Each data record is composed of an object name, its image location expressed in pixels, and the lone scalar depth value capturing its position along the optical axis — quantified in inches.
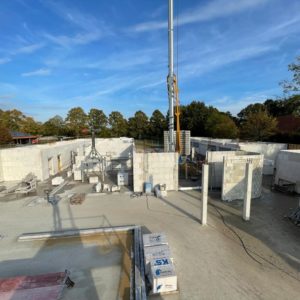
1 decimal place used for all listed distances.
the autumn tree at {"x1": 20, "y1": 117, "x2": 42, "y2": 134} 1853.2
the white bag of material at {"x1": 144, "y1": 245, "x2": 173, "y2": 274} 211.2
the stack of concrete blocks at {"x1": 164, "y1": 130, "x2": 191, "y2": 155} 646.5
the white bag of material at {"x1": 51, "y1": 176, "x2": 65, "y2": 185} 570.4
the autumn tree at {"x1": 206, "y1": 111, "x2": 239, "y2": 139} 1328.4
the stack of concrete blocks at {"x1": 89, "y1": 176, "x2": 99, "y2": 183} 596.4
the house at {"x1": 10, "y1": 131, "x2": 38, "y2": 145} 1439.5
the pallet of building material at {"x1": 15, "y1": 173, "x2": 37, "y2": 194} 492.2
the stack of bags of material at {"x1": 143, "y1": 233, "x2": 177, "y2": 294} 188.7
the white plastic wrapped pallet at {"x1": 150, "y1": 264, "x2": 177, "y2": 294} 187.9
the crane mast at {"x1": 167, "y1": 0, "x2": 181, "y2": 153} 547.5
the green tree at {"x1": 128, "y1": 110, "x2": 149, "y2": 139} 2225.3
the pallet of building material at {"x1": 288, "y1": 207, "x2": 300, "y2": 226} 322.3
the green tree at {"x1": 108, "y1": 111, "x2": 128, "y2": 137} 2183.7
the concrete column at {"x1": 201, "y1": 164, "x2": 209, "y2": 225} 313.3
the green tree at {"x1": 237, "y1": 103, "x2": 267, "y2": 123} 1608.0
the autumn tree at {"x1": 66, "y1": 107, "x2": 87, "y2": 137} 1959.9
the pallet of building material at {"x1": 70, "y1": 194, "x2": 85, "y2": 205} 428.5
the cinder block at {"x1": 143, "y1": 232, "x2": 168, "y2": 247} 233.9
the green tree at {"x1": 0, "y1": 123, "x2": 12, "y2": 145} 1133.1
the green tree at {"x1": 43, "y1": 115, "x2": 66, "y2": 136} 1979.6
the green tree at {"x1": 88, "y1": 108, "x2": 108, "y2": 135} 2086.6
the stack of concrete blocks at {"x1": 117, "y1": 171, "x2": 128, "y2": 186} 555.8
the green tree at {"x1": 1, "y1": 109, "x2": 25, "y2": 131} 1711.4
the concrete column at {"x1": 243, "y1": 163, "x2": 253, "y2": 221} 321.1
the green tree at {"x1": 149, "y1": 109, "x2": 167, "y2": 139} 2120.8
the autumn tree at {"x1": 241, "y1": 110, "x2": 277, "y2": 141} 1063.0
